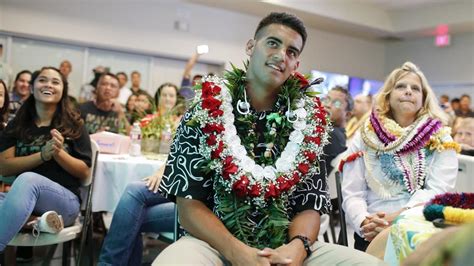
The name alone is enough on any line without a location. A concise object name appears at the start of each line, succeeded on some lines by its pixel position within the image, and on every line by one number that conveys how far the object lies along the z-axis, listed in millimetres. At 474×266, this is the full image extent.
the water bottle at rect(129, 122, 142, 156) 3080
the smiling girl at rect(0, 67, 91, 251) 2109
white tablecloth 2764
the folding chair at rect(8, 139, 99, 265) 2143
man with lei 1457
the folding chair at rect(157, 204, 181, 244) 2361
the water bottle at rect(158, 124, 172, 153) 3170
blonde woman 2115
